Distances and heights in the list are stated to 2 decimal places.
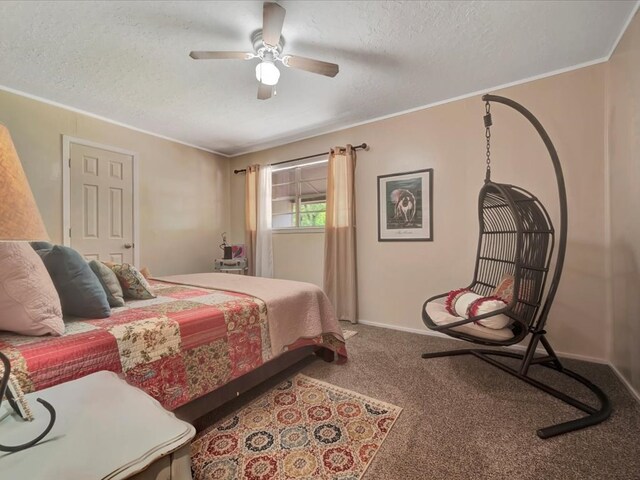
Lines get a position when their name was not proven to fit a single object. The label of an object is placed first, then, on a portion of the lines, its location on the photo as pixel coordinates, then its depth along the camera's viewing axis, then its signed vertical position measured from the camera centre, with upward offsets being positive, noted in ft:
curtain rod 11.67 +3.91
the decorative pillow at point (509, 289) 6.51 -1.13
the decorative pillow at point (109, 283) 5.85 -0.88
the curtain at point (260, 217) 14.38 +1.22
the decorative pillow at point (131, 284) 6.53 -0.99
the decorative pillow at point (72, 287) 4.93 -0.82
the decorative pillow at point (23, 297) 3.81 -0.78
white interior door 10.52 +1.46
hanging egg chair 6.00 -1.45
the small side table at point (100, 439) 1.82 -1.46
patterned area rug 4.29 -3.41
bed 3.72 -1.64
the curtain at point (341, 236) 11.79 +0.22
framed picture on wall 10.38 +1.33
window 13.38 +2.23
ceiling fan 5.74 +4.20
